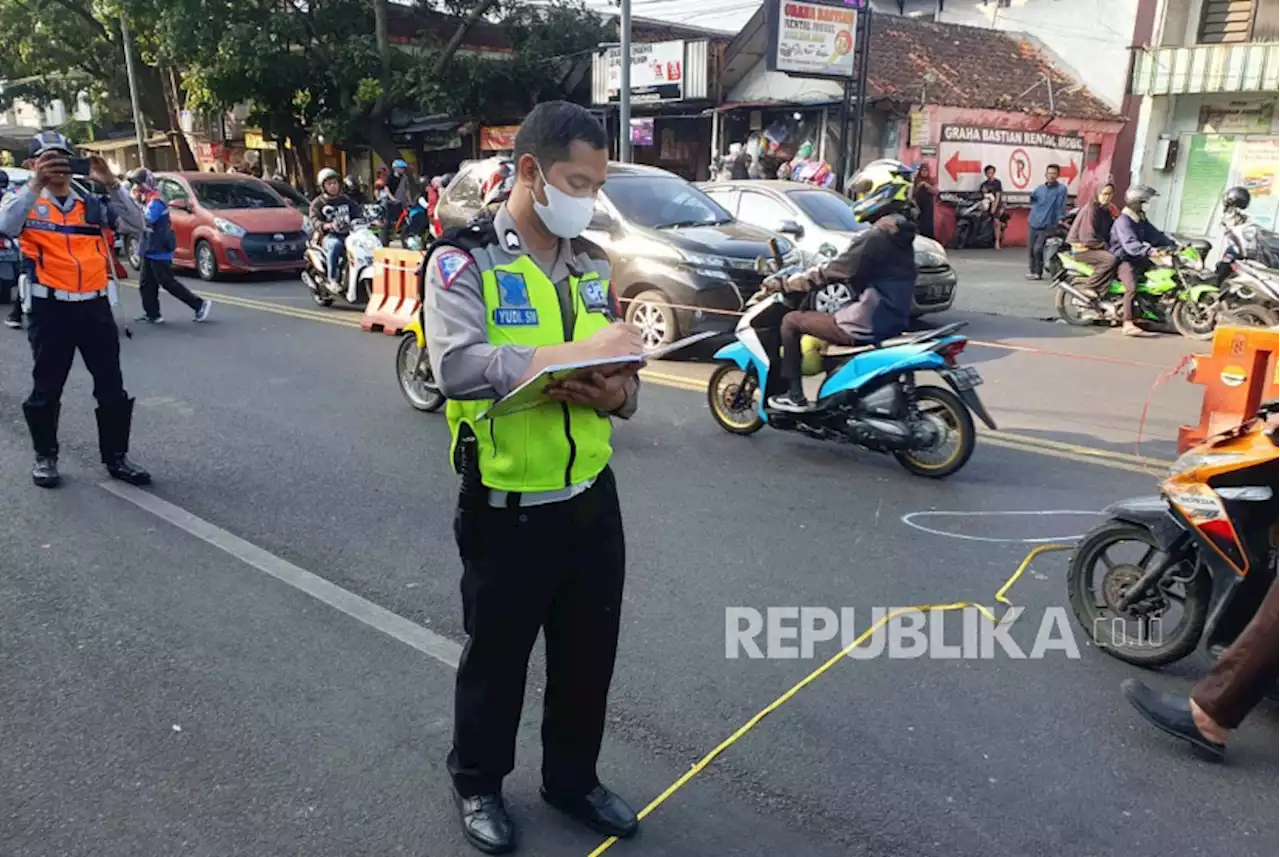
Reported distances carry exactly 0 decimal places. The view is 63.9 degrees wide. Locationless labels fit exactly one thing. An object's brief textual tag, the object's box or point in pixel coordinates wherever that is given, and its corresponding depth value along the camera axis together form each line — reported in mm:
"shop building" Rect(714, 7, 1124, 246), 20031
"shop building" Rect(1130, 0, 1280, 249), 20297
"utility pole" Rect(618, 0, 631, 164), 16422
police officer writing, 2365
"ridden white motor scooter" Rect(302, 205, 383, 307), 12477
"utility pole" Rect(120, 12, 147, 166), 26383
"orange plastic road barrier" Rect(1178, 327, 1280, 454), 5691
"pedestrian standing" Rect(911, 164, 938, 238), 13488
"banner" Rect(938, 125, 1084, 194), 20562
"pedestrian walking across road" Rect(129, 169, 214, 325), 11188
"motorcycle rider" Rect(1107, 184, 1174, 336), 11133
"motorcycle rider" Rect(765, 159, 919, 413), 6043
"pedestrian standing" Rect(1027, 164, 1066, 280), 15672
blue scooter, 5961
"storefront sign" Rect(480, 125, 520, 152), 24234
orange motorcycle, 3363
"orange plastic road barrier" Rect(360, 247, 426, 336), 10672
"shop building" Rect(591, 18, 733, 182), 21062
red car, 15109
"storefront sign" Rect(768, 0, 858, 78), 17562
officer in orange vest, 5410
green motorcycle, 10992
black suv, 9547
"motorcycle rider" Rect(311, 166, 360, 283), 12836
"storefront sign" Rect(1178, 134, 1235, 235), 21688
